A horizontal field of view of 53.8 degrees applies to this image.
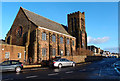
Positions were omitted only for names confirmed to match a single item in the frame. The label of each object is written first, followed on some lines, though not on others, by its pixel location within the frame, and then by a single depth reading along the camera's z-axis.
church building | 29.36
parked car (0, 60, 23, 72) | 13.73
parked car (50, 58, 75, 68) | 18.82
